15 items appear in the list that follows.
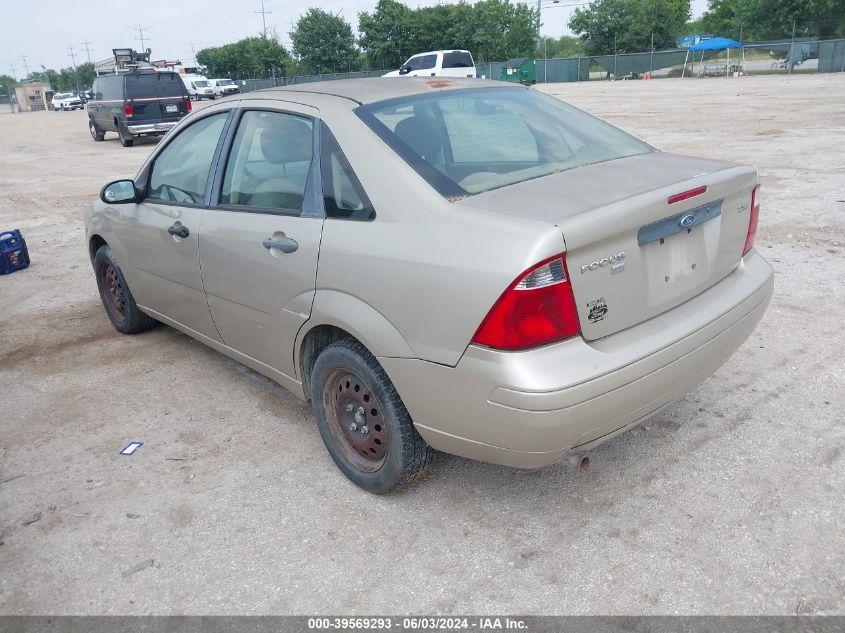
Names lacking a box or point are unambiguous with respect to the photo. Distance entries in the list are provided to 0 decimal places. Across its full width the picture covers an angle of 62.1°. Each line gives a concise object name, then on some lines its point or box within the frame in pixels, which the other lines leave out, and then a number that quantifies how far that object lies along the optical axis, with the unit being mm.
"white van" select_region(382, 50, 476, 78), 27906
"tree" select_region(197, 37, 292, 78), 85875
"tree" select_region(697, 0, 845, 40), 50312
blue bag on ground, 7055
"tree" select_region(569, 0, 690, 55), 62156
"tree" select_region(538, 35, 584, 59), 99119
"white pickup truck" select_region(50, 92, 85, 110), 62156
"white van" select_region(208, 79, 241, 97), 56141
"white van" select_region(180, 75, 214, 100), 55062
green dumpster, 47469
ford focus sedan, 2375
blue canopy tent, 43906
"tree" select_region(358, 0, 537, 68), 71188
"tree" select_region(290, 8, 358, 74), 77625
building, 67750
